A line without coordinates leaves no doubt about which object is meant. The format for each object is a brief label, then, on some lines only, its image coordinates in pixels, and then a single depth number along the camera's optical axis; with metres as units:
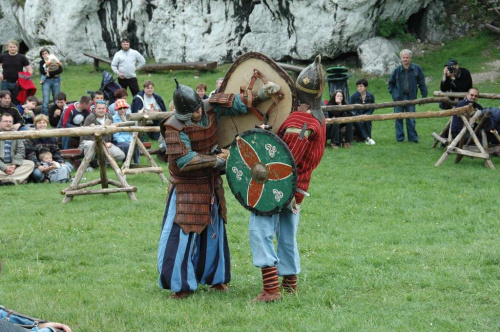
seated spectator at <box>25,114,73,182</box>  12.95
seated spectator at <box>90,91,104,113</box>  14.04
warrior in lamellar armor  6.39
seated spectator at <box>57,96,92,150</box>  14.34
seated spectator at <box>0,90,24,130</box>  13.63
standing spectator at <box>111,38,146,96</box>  18.67
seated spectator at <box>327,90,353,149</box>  15.34
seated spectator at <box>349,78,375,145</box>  16.05
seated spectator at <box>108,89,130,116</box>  14.84
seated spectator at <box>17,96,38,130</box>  15.02
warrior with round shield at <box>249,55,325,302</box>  6.09
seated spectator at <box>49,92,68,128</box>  15.59
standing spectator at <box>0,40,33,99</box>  16.58
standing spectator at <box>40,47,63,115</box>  17.14
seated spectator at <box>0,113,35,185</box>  12.64
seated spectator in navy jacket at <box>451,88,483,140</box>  13.93
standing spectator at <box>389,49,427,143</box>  15.84
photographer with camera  14.98
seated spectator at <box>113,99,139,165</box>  13.53
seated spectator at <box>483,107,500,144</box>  13.69
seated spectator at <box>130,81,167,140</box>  15.68
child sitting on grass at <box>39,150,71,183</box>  12.99
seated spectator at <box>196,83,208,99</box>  14.84
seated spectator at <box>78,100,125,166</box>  13.54
